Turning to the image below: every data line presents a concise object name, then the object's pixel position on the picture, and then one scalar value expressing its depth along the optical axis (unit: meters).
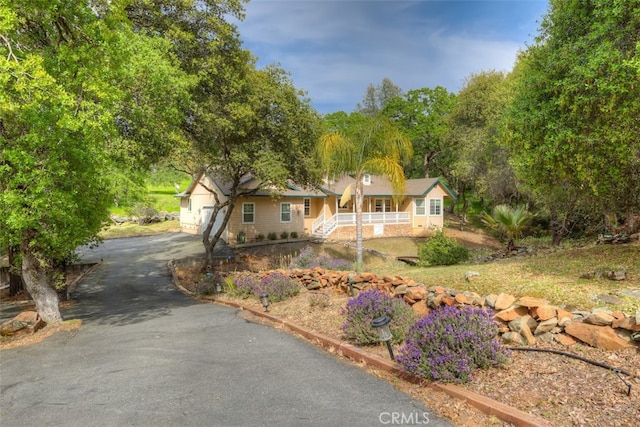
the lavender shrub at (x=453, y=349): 4.04
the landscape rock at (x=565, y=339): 4.48
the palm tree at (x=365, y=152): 14.64
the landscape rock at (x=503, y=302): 5.39
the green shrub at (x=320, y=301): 7.97
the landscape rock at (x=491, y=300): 5.54
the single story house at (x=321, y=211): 25.05
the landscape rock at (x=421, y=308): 6.48
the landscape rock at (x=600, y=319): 4.32
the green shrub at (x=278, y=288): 9.40
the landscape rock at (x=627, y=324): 4.07
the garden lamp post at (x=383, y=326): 4.50
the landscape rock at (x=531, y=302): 5.00
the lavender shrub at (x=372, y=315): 5.48
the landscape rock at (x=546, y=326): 4.71
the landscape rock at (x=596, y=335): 4.15
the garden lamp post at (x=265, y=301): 8.75
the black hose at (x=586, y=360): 3.54
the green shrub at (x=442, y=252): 12.73
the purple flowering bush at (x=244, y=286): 10.66
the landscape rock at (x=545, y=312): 4.84
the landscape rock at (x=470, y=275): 7.84
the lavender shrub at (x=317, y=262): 12.45
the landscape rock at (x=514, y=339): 4.75
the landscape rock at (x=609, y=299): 5.35
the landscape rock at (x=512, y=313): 5.10
